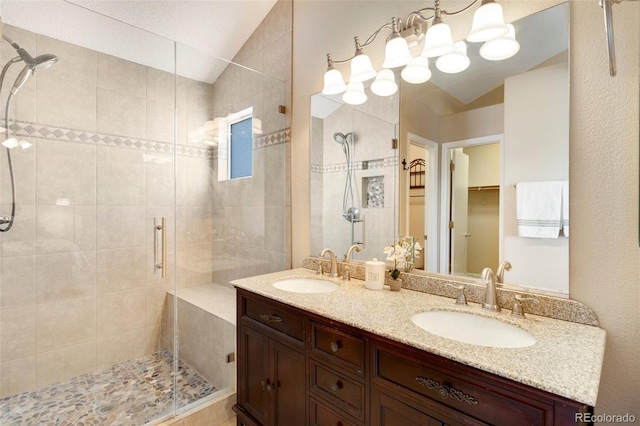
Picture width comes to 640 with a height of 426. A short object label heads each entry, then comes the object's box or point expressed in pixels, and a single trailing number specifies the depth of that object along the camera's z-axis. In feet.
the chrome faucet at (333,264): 6.08
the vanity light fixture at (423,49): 4.07
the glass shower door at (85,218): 6.16
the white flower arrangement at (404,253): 5.07
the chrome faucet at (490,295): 3.96
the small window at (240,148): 8.02
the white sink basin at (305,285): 5.93
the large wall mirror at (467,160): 3.92
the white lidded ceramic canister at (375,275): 5.09
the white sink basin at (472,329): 3.54
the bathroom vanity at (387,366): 2.52
